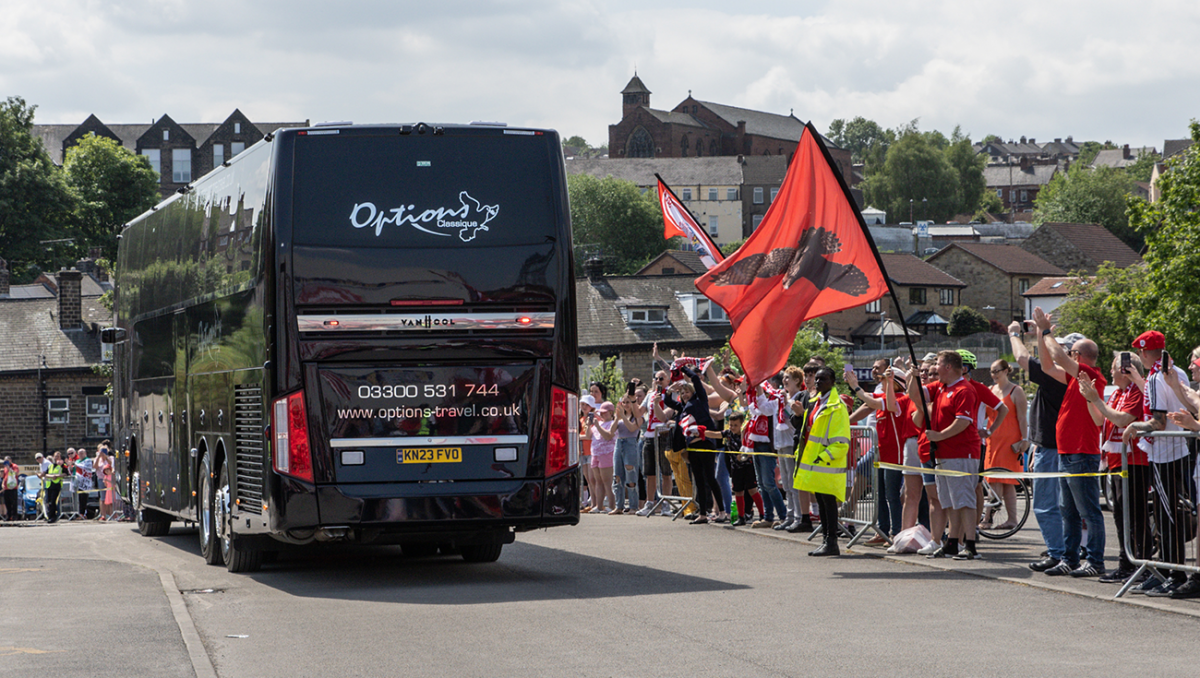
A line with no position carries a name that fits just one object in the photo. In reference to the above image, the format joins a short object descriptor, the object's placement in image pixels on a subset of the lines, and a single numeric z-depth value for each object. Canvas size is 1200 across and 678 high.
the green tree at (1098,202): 140.75
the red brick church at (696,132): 177.38
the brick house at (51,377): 58.69
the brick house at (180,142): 119.69
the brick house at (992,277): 109.25
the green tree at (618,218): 138.00
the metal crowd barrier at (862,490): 15.16
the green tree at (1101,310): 67.19
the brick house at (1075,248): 116.38
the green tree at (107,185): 90.88
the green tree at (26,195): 82.06
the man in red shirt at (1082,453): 11.56
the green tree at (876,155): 178.75
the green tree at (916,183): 157.38
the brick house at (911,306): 101.81
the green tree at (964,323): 102.00
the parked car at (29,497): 38.41
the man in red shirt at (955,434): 13.17
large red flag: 13.84
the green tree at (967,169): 163.50
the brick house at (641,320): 66.81
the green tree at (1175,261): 53.44
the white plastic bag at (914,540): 14.05
